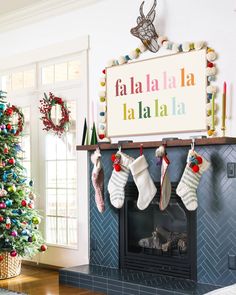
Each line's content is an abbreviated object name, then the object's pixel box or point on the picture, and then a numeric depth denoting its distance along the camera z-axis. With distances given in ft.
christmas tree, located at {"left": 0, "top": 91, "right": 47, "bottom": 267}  16.70
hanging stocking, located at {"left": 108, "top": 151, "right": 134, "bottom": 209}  15.34
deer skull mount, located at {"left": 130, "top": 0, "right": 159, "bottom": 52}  15.34
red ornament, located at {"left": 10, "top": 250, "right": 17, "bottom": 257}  16.48
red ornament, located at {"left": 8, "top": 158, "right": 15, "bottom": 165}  17.07
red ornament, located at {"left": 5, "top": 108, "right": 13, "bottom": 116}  17.37
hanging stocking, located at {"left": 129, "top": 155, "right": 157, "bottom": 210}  14.82
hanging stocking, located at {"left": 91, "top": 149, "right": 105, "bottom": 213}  16.08
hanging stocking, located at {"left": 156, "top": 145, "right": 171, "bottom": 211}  14.28
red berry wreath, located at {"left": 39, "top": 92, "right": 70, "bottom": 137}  18.35
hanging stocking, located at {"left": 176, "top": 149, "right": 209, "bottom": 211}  13.64
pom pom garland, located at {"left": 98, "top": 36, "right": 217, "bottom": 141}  14.19
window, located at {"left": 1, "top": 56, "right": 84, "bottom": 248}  18.34
